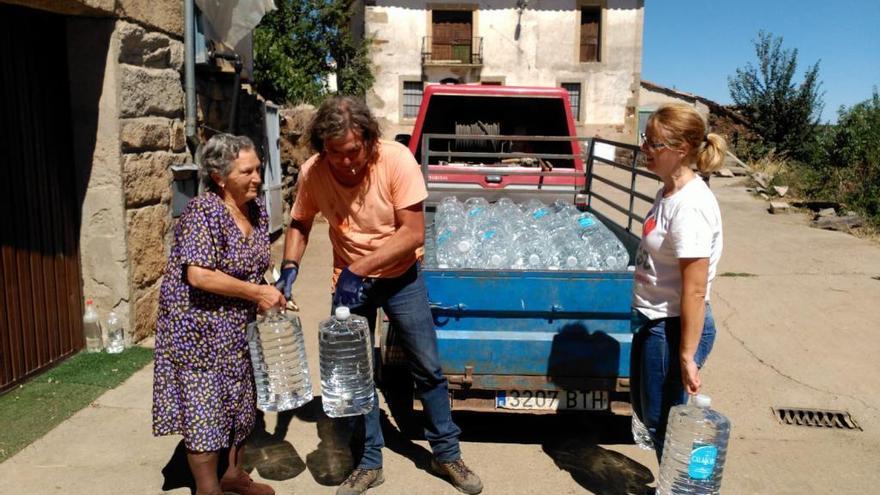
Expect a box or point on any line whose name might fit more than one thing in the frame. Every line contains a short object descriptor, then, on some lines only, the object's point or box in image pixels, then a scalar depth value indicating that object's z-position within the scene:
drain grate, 4.59
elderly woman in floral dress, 2.81
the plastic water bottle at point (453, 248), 4.13
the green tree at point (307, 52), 14.26
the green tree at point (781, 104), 20.86
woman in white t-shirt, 2.65
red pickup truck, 6.21
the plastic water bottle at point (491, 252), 4.20
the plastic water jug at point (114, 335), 5.30
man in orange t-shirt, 3.04
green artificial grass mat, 4.04
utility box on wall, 5.89
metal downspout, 5.94
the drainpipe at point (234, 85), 7.09
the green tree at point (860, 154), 12.97
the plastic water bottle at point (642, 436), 3.23
